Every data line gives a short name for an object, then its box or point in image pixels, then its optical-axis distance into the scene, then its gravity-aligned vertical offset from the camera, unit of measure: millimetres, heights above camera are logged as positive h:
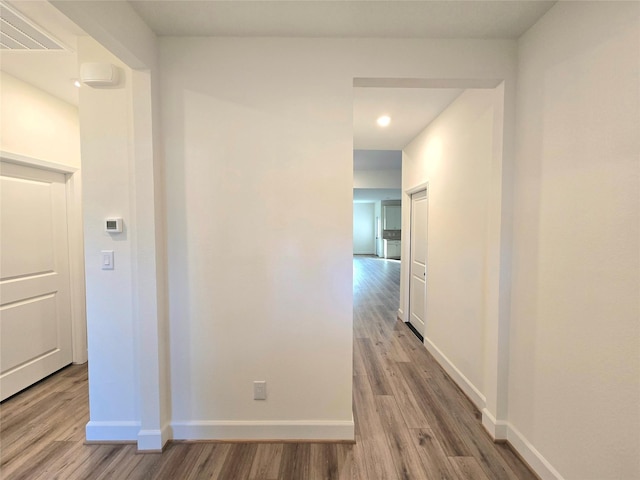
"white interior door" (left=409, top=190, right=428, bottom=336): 3605 -421
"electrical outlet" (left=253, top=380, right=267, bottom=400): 1841 -1042
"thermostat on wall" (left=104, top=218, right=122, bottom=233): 1758 +44
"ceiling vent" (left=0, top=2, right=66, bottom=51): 1528 +1215
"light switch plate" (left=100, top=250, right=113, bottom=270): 1789 -169
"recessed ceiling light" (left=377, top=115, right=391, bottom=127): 2909 +1211
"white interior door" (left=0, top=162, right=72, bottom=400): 2293 -410
